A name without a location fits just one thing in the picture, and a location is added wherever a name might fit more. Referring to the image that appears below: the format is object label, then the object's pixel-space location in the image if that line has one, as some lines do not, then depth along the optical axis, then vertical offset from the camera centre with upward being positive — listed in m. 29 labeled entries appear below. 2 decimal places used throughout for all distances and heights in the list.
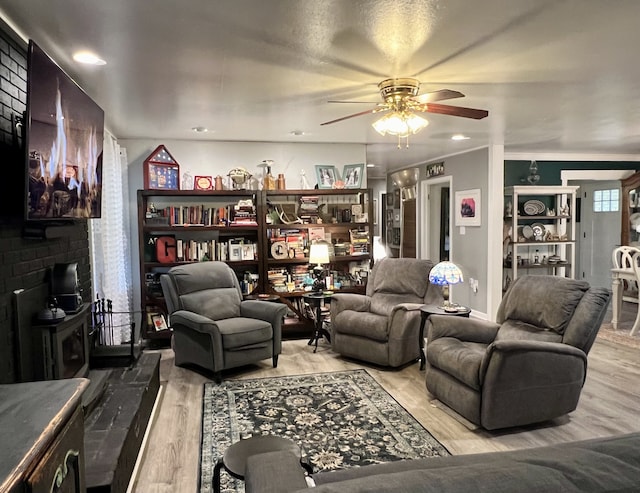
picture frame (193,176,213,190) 5.18 +0.50
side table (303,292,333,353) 4.69 -0.86
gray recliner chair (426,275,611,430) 2.77 -0.87
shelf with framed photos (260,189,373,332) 5.31 -0.14
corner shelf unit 6.24 -0.10
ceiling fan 2.93 +0.82
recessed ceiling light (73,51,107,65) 2.52 +0.96
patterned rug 2.62 -1.30
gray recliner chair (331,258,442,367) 3.99 -0.82
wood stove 2.18 -0.56
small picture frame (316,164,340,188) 5.59 +0.63
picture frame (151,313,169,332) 4.93 -1.01
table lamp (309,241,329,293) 4.88 -0.32
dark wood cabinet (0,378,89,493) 1.18 -0.60
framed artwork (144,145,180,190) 4.90 +0.62
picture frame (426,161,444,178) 7.11 +0.89
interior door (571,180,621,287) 7.73 -0.22
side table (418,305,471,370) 3.83 -0.74
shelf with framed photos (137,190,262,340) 4.93 -0.09
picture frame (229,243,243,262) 5.19 -0.28
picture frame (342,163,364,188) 5.70 +0.65
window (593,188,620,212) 7.64 +0.39
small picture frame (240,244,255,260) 5.22 -0.29
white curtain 3.80 -0.19
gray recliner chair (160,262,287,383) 3.79 -0.83
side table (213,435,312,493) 1.74 -0.91
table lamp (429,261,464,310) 3.89 -0.43
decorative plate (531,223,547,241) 6.43 -0.11
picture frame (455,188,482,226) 6.19 +0.24
